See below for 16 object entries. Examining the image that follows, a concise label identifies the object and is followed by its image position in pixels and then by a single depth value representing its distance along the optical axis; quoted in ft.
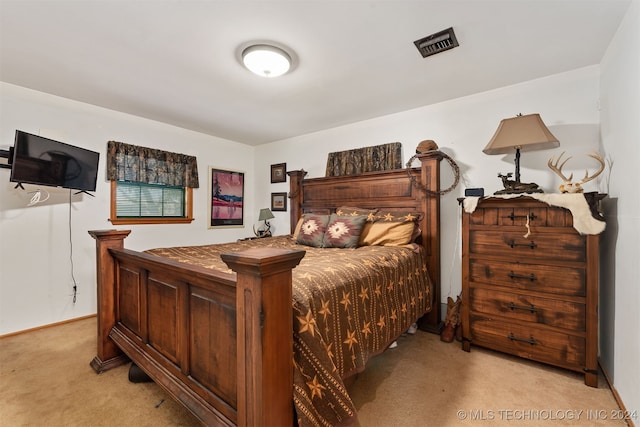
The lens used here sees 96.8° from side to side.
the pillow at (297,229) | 10.36
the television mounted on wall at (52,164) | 7.95
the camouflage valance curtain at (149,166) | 10.82
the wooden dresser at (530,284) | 6.28
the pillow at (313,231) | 9.10
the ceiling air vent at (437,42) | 6.24
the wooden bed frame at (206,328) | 3.34
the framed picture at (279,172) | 14.51
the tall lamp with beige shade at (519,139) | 7.14
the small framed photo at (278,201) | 14.49
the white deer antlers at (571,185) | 6.45
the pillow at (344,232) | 8.57
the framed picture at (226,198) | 14.11
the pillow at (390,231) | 8.71
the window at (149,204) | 11.14
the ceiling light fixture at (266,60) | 6.59
